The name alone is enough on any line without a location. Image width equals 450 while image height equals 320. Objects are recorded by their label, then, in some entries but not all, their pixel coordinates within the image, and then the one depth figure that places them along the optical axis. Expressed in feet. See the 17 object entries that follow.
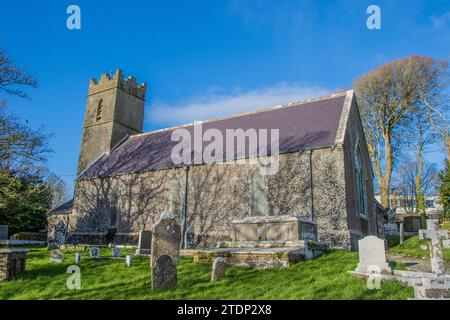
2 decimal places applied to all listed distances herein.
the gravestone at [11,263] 29.45
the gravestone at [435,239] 23.97
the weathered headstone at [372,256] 26.12
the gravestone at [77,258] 36.70
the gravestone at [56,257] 37.52
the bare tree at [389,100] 91.04
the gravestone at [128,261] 33.95
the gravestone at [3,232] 65.31
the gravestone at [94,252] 40.34
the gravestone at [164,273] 24.35
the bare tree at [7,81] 51.78
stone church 52.06
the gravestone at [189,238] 59.36
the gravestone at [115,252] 40.79
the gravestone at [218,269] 26.71
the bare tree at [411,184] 144.25
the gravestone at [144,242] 44.82
